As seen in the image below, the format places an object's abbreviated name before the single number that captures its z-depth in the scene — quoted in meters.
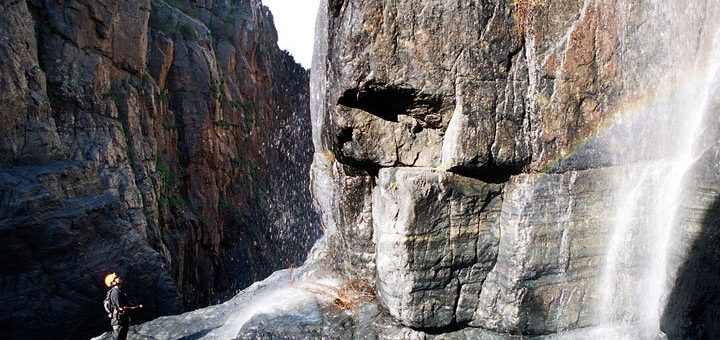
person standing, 8.05
